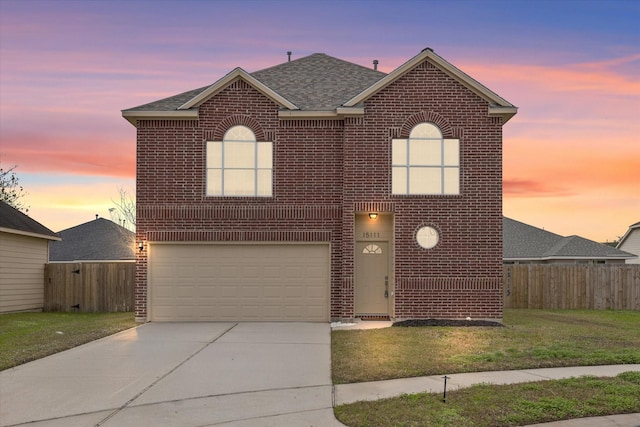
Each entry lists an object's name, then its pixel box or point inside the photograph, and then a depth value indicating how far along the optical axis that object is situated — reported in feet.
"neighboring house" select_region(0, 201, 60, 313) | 74.02
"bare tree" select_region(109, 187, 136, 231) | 205.67
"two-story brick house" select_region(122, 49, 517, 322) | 57.36
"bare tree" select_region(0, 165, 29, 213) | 155.22
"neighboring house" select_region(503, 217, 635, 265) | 120.06
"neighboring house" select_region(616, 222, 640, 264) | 128.57
